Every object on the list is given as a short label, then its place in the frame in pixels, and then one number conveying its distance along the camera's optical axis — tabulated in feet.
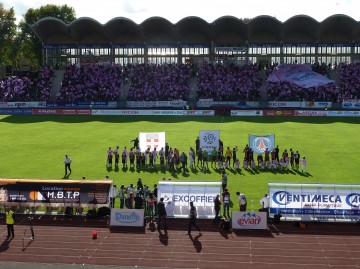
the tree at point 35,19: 305.73
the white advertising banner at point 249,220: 64.59
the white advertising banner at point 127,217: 66.39
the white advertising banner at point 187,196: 69.00
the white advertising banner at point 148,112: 177.27
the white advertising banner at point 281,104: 185.57
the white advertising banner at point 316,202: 67.00
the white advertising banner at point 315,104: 184.60
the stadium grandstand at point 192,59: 197.16
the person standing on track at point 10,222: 60.85
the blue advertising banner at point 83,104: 194.06
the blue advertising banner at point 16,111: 187.42
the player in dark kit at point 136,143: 107.95
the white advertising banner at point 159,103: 191.19
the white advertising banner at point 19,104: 193.47
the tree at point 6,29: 288.30
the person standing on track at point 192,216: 62.49
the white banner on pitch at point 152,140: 99.60
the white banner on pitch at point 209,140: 98.53
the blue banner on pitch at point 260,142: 97.55
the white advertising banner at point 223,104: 188.24
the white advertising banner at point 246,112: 175.52
